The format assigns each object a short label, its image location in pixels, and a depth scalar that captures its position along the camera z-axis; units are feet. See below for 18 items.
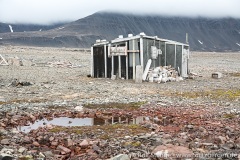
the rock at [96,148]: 26.27
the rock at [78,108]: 44.53
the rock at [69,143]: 28.48
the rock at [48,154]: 25.87
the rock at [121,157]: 22.59
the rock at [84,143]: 28.12
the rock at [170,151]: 24.14
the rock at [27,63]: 120.90
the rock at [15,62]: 118.65
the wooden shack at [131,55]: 80.24
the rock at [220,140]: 28.25
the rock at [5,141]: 28.31
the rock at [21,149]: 26.40
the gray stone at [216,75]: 95.83
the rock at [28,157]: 24.85
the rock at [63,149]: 26.94
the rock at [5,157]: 22.69
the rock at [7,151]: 25.38
